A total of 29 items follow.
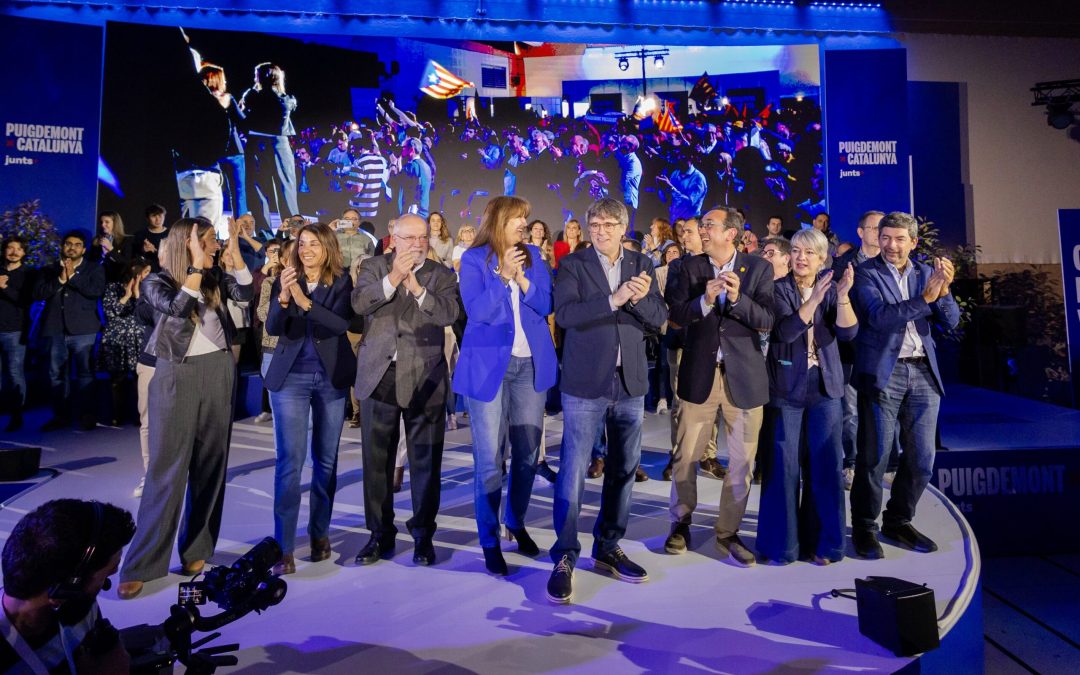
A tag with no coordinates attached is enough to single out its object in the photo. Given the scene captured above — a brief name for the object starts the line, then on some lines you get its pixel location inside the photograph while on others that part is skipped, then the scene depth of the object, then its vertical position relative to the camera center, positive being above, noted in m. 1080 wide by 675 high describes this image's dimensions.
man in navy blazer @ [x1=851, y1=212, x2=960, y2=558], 3.74 +0.02
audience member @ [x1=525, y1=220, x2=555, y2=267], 6.68 +1.24
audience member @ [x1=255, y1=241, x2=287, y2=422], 4.49 +0.62
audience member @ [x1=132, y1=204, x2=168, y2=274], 7.86 +1.53
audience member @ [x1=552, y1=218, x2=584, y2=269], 7.42 +1.39
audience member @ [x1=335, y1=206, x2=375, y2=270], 7.61 +1.43
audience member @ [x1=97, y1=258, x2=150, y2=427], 6.98 +0.46
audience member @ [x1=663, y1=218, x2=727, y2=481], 5.00 +0.25
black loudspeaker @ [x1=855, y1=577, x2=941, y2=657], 2.66 -0.80
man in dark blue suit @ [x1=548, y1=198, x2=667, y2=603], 3.36 +0.10
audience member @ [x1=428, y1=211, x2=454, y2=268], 7.87 +1.43
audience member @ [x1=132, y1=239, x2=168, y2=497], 4.05 +0.11
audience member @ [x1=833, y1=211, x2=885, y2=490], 4.58 -0.05
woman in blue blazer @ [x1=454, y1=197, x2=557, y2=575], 3.42 +0.15
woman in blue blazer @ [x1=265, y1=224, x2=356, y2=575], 3.54 +0.06
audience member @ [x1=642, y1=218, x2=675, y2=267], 7.28 +1.36
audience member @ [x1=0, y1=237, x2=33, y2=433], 7.13 +0.63
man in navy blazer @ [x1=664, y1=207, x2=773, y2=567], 3.58 +0.08
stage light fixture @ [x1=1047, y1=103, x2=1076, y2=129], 11.27 +3.73
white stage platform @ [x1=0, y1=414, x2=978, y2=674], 2.71 -0.88
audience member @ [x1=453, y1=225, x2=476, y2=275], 7.57 +1.44
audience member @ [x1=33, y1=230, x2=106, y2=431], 7.09 +0.61
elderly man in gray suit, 3.58 +0.02
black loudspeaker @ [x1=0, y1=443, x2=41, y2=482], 5.21 -0.49
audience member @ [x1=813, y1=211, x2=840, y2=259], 8.52 +1.71
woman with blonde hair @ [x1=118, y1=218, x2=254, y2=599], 3.33 -0.08
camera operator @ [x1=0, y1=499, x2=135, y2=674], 1.49 -0.38
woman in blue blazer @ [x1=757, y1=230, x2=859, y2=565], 3.61 -0.16
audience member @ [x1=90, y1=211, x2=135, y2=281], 7.75 +1.41
